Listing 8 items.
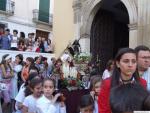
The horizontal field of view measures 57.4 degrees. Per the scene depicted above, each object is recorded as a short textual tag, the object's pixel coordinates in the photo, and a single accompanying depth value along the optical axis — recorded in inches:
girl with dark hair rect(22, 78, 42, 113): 81.5
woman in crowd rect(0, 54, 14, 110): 143.3
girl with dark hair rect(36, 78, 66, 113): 74.7
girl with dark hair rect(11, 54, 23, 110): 148.6
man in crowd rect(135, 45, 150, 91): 61.9
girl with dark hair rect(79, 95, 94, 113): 73.3
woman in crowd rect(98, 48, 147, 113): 44.8
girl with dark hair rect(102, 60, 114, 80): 130.1
